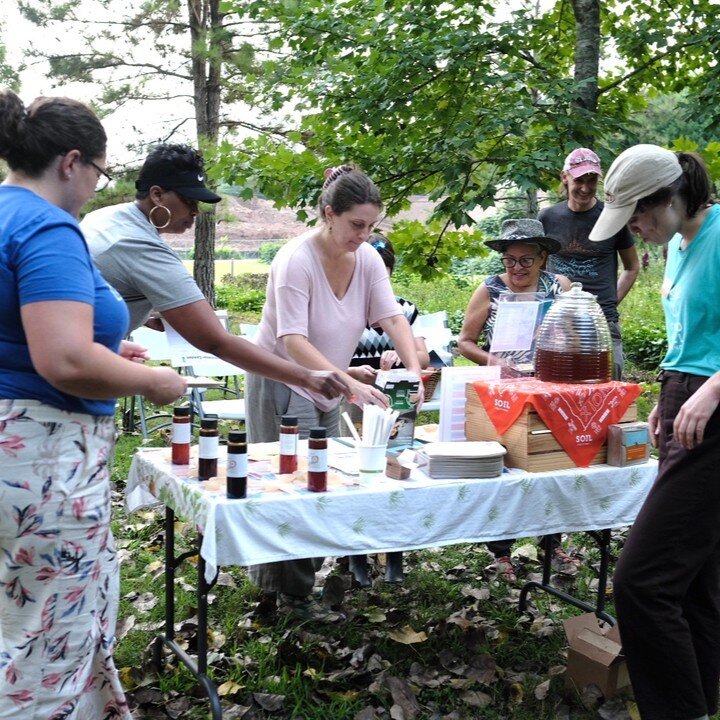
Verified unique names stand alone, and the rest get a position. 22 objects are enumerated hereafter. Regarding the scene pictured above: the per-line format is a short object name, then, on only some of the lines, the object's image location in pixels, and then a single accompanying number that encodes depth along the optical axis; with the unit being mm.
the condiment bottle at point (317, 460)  2502
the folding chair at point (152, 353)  6762
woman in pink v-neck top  3182
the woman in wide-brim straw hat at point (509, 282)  3846
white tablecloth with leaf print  2434
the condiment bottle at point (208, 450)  2627
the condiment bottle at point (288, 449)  2750
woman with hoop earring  2459
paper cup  2711
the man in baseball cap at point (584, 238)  4559
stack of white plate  2740
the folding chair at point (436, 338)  5452
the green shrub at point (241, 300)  22219
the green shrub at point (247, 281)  27734
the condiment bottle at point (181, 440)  2814
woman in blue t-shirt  1740
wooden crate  2818
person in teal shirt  2326
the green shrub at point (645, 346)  11359
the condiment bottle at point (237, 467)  2416
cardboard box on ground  2910
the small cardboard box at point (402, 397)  2826
